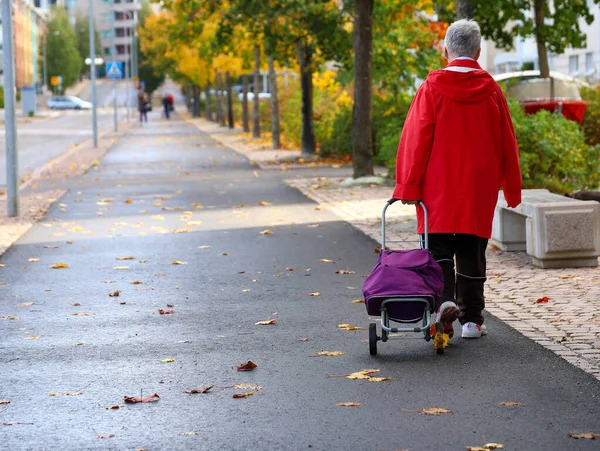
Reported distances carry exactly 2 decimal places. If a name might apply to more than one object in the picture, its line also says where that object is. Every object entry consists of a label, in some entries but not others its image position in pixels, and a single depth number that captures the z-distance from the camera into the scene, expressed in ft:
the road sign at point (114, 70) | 183.62
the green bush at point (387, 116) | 78.48
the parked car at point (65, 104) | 376.89
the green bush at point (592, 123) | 78.12
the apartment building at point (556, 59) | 164.06
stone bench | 32.53
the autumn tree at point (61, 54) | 463.42
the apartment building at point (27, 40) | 408.46
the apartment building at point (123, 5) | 635.91
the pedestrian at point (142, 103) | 234.31
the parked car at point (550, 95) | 74.08
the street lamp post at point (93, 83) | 127.34
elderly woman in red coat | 21.95
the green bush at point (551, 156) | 52.26
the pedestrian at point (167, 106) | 280.10
